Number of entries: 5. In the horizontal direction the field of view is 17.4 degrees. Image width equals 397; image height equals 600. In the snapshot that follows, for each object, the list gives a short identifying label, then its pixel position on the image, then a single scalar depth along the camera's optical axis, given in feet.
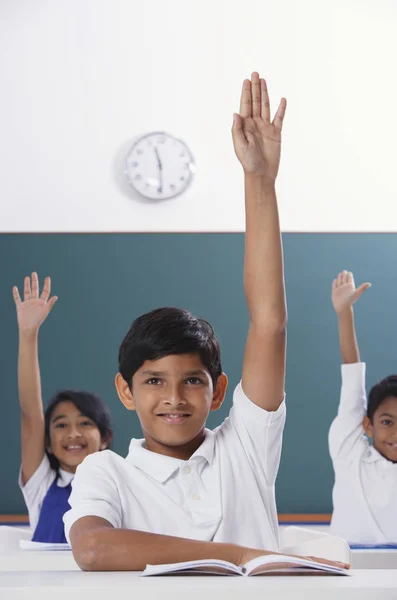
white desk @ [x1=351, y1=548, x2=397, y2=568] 7.01
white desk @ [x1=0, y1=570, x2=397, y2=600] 4.12
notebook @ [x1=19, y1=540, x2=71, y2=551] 7.31
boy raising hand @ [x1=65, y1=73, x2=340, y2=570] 5.56
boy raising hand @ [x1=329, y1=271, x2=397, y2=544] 9.59
